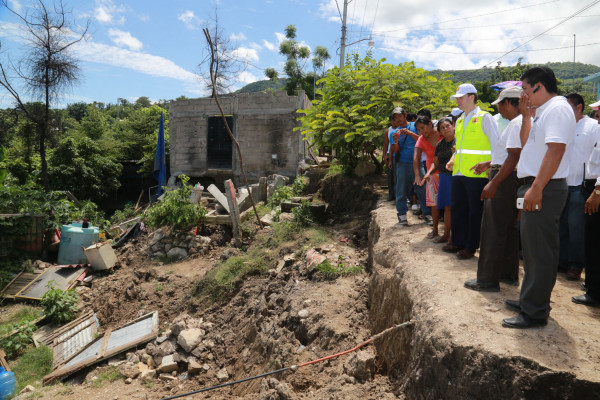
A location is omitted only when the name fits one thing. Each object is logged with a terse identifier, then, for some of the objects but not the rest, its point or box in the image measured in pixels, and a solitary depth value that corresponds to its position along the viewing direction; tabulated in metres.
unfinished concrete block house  16.08
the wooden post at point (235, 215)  9.33
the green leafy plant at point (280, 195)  11.00
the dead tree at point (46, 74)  13.39
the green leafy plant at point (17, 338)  7.18
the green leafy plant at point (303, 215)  8.18
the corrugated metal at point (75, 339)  6.81
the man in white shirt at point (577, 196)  3.71
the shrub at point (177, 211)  10.24
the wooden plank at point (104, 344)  6.20
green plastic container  11.02
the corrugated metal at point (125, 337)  6.40
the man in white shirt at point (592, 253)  2.97
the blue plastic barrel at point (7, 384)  5.79
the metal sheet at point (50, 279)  9.37
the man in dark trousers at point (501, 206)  3.01
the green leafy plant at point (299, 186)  11.27
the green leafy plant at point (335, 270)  5.34
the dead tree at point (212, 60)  8.68
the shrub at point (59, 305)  8.06
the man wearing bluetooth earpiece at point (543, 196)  2.37
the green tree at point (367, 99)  7.55
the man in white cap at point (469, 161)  3.73
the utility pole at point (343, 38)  17.86
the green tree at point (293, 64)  31.89
